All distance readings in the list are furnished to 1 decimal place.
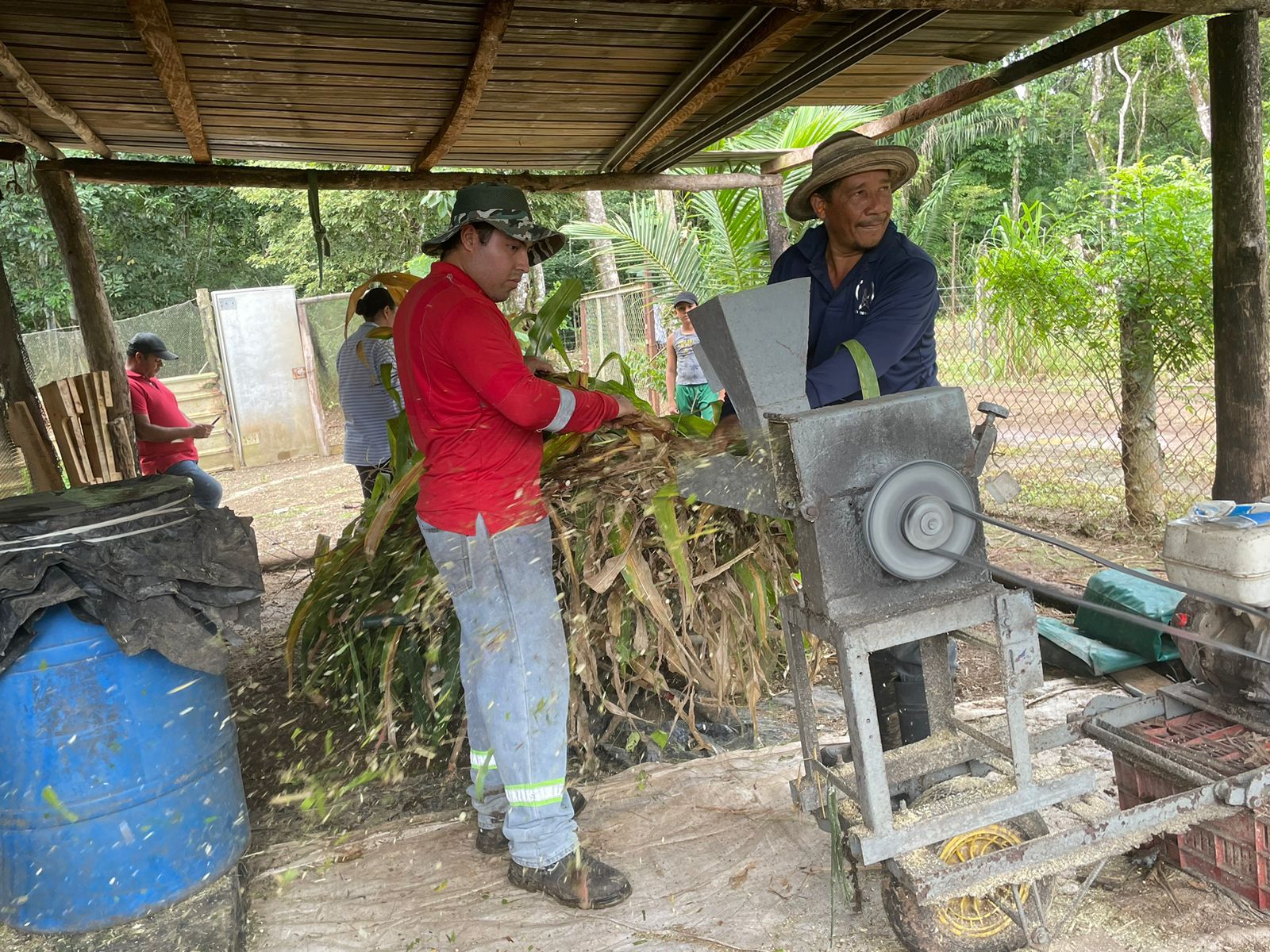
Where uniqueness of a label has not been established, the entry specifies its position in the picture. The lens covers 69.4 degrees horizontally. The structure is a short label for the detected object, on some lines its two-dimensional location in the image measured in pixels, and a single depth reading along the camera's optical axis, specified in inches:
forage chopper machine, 76.0
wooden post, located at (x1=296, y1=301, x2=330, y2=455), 468.8
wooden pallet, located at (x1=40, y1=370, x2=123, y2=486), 141.1
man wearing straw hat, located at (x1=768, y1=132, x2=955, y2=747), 93.3
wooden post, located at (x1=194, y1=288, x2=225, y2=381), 454.3
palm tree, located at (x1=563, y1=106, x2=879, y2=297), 282.2
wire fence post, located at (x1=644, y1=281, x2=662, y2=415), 387.9
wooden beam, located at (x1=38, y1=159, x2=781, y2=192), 165.6
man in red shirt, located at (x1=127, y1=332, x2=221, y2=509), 203.5
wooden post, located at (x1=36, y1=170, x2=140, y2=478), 162.1
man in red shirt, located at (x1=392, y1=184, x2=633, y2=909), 97.7
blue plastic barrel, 90.4
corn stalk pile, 114.7
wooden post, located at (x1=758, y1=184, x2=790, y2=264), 227.0
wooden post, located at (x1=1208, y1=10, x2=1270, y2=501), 123.8
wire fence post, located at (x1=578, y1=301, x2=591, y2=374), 390.7
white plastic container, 79.6
